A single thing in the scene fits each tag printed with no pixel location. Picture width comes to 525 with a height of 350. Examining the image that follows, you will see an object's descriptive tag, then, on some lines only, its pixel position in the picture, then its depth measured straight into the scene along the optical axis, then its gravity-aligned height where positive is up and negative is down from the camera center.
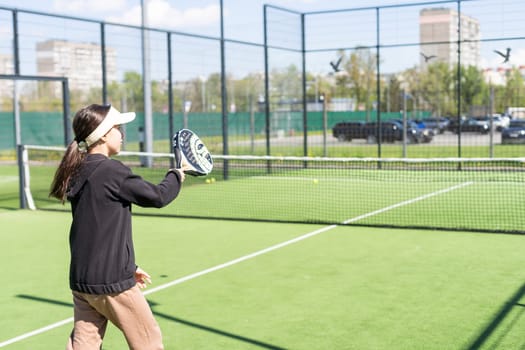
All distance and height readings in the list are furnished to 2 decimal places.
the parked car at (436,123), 26.49 -0.13
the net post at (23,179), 14.01 -1.01
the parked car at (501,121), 22.81 -0.07
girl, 3.73 -0.50
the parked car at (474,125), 24.31 -0.20
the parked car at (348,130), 26.31 -0.35
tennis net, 12.16 -1.51
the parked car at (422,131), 27.30 -0.41
